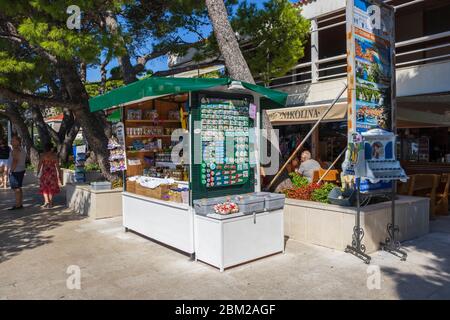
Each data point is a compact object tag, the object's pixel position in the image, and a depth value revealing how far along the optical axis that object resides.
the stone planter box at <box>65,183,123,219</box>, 7.79
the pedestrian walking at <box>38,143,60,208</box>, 9.04
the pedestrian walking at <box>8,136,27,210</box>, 8.78
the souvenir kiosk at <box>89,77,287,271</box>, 4.71
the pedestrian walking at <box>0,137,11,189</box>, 10.05
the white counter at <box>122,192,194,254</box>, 5.09
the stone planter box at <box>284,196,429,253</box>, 5.26
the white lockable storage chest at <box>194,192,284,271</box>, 4.56
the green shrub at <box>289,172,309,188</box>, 6.94
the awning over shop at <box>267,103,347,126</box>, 7.80
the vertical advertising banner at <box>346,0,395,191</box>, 5.50
